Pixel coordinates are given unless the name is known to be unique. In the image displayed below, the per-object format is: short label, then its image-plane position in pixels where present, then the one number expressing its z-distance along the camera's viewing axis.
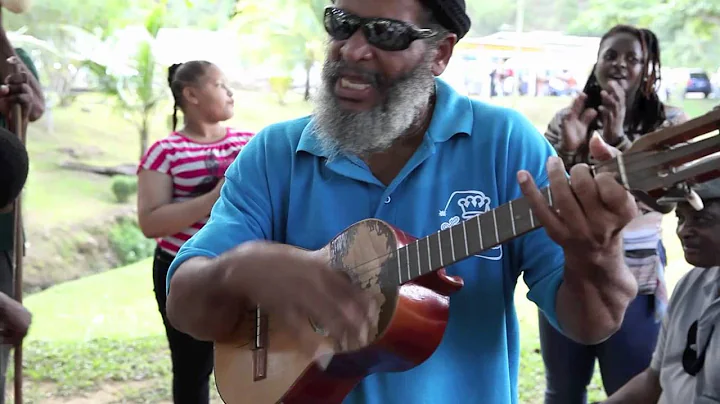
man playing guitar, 1.48
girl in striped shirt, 3.30
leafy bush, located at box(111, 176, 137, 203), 7.57
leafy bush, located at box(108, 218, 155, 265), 7.38
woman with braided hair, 2.86
